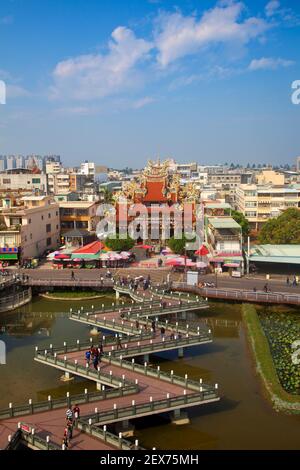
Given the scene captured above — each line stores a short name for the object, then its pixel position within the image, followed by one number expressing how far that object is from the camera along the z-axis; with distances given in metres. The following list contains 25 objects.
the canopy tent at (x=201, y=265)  55.34
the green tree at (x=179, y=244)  62.56
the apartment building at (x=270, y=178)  134.75
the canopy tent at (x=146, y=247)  68.26
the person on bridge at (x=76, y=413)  23.40
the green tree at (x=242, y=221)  79.75
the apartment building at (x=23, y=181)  108.81
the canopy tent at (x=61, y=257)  61.78
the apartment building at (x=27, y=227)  63.47
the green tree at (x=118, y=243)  63.53
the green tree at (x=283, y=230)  66.38
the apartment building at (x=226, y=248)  56.78
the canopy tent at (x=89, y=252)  61.31
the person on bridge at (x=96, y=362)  30.39
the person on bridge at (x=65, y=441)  21.45
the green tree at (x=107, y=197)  94.56
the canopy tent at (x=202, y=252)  59.69
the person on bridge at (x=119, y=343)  34.19
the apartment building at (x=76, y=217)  81.25
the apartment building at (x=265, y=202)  92.06
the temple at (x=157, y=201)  73.38
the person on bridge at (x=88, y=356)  31.12
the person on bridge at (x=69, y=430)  22.30
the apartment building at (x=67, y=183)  140.12
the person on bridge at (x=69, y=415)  23.08
